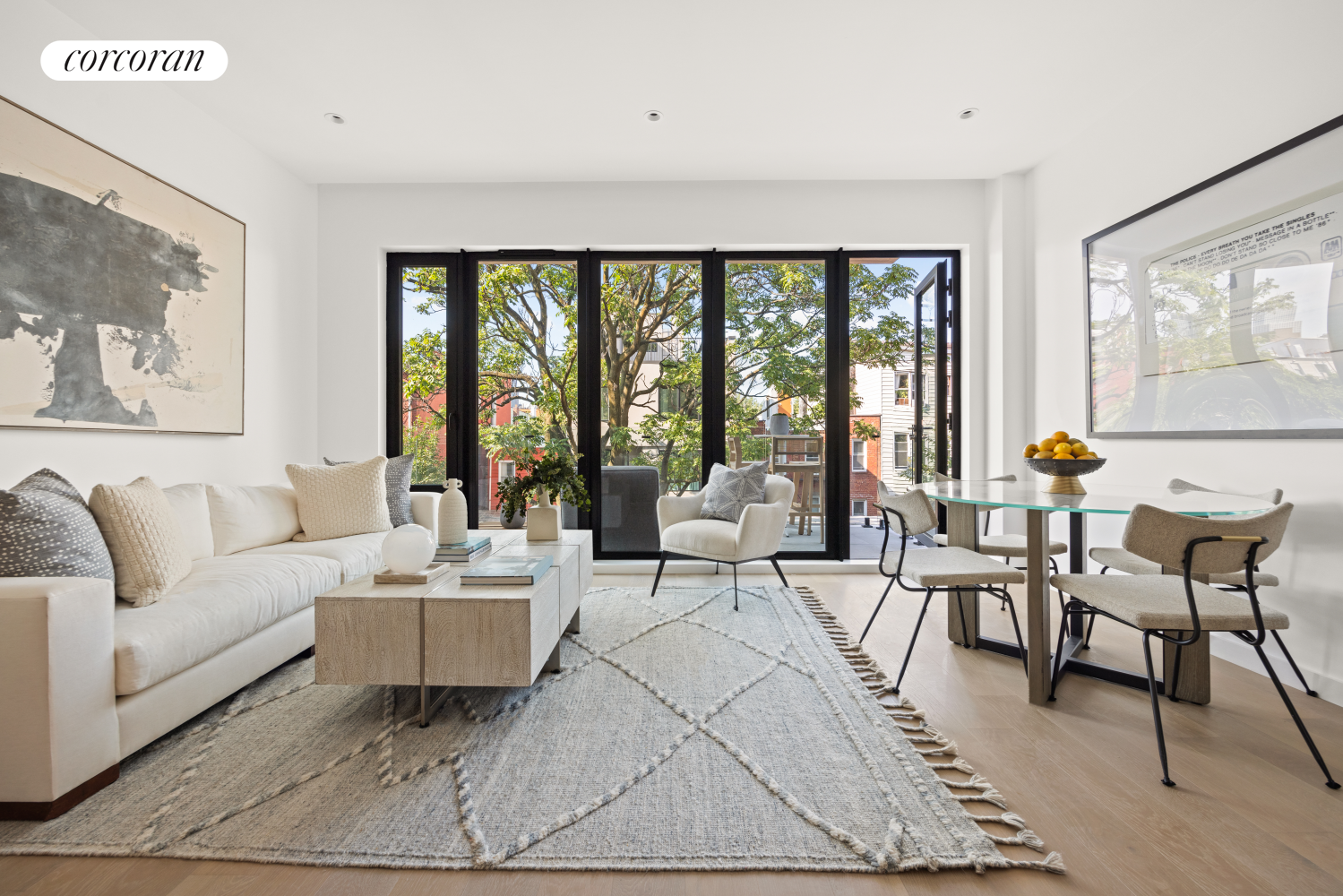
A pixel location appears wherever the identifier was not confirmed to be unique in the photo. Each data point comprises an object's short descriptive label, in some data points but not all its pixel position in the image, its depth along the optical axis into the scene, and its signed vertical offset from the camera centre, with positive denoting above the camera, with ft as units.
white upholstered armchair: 10.71 -1.52
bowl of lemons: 8.20 -0.20
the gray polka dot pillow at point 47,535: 5.41 -0.78
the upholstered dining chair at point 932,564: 7.25 -1.49
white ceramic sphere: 6.80 -1.12
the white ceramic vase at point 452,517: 8.33 -0.93
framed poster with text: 7.16 +1.99
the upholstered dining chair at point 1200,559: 5.39 -1.04
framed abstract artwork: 7.47 +2.30
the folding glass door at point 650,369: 14.23 +1.91
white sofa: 4.63 -1.90
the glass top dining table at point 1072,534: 6.43 -1.07
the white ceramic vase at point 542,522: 9.28 -1.12
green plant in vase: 9.22 -0.52
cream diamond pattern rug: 4.40 -2.89
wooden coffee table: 6.09 -1.93
